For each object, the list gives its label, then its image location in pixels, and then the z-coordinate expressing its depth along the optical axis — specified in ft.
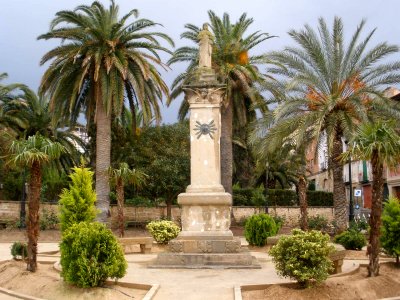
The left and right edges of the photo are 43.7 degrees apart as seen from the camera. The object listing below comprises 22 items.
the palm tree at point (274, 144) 71.31
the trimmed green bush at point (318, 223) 102.22
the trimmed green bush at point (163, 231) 61.57
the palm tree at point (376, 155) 35.78
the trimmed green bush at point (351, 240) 56.49
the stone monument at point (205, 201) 42.98
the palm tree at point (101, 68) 83.10
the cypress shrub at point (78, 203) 45.21
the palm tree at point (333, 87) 68.80
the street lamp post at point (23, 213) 98.84
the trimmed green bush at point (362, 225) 77.41
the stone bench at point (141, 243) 56.56
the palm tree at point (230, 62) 94.12
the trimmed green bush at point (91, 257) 29.99
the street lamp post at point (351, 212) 94.46
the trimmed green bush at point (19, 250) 43.79
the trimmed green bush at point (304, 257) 29.86
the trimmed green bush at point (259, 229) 62.28
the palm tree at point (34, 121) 109.70
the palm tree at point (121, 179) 71.77
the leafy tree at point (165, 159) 105.19
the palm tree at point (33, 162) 39.22
